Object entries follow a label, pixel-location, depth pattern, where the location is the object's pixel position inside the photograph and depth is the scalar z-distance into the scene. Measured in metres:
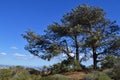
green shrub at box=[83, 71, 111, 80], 8.28
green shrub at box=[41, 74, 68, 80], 8.35
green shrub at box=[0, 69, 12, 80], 8.39
